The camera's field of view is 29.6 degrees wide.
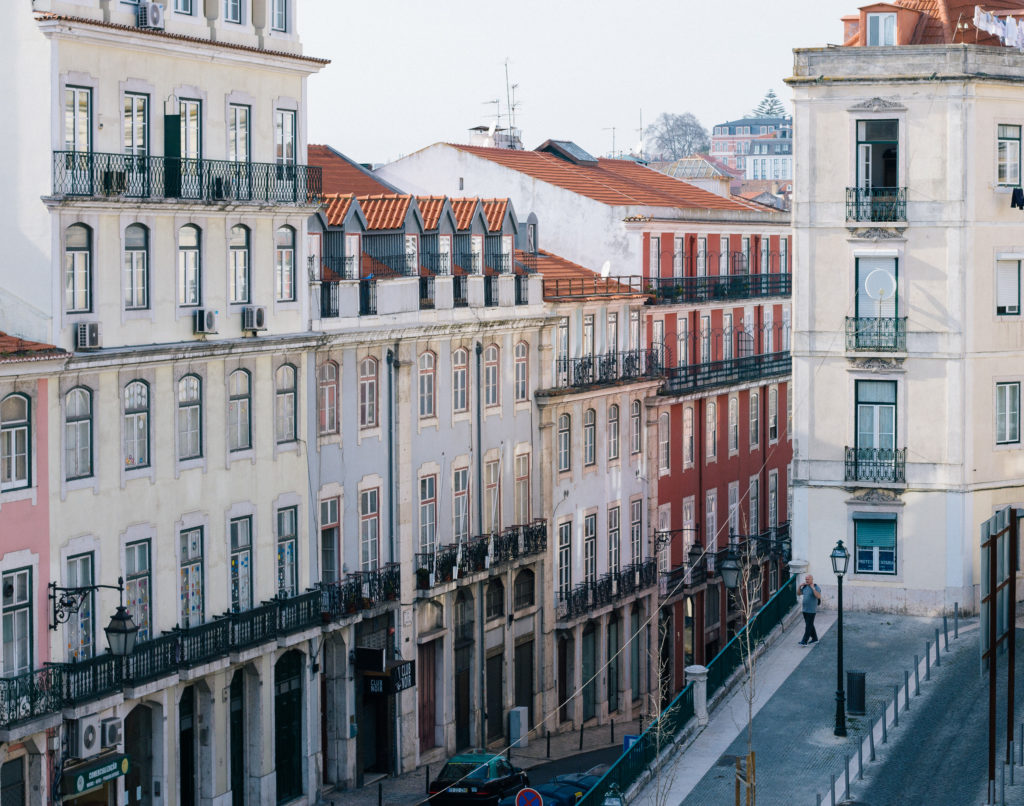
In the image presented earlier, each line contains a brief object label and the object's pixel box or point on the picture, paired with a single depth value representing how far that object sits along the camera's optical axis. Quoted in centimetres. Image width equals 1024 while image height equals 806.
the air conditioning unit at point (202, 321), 4441
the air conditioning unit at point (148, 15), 4253
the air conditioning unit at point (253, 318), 4612
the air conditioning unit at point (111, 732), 4056
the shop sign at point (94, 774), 3956
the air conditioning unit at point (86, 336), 4038
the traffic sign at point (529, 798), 3331
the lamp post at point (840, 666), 3944
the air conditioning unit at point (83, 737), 3966
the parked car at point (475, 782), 4656
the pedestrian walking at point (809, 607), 4503
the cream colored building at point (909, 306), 4728
